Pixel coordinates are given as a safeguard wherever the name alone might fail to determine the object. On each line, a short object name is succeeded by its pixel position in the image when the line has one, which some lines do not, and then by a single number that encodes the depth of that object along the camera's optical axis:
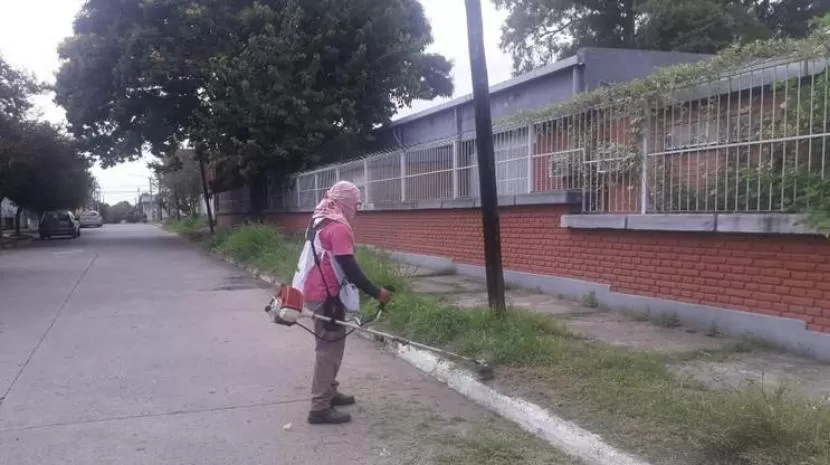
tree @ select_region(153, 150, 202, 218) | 48.44
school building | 5.97
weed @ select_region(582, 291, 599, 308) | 8.49
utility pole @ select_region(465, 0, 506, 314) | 6.73
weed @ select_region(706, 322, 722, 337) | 6.73
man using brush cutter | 4.89
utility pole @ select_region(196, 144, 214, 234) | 24.84
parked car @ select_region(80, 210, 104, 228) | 56.50
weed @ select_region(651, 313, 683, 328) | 7.18
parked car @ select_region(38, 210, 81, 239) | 33.88
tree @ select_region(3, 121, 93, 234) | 24.30
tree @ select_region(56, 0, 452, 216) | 20.59
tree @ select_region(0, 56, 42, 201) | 19.95
